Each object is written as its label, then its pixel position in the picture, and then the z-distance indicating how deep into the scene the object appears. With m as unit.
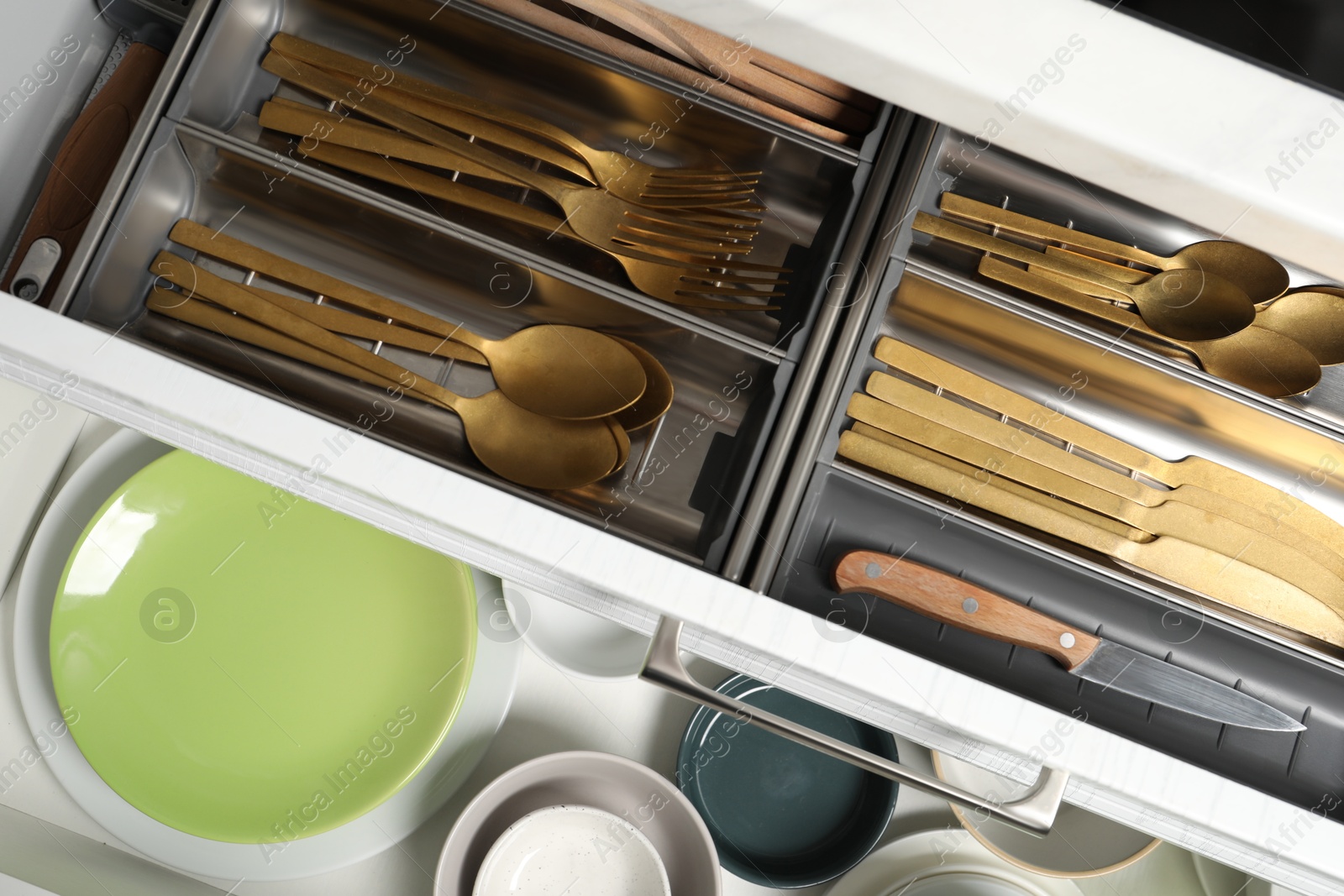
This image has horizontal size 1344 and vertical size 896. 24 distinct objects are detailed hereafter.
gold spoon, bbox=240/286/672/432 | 0.72
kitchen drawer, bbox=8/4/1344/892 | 0.48
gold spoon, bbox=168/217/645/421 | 0.72
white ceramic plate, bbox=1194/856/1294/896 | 0.86
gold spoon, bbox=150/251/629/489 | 0.71
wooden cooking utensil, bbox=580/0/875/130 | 0.63
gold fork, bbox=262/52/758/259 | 0.73
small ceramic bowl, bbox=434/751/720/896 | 0.75
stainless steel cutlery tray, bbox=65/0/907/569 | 0.66
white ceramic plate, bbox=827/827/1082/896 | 0.80
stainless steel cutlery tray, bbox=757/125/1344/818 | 0.65
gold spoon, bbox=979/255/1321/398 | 0.70
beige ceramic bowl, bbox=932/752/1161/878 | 0.82
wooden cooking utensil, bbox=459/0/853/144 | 0.67
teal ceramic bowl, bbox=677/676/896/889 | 0.82
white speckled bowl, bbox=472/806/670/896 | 0.75
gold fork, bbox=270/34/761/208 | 0.74
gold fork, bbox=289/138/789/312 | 0.73
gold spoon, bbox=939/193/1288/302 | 0.69
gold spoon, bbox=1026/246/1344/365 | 0.70
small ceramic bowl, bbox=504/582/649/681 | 0.85
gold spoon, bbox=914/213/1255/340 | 0.70
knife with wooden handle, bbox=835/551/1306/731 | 0.65
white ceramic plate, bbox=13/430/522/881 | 0.79
